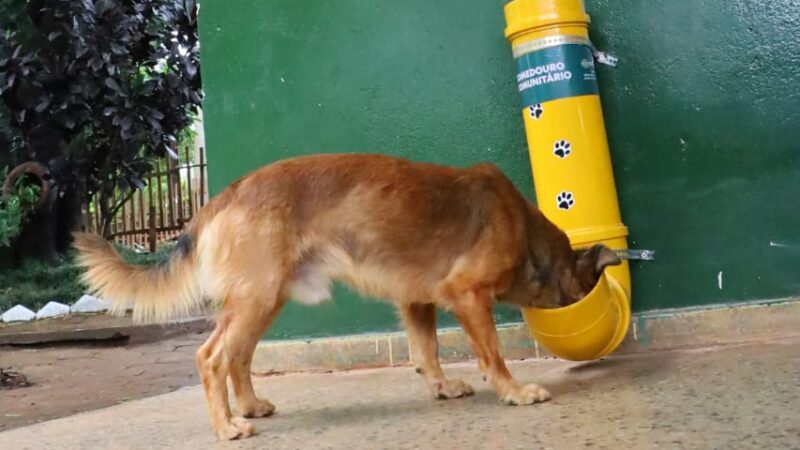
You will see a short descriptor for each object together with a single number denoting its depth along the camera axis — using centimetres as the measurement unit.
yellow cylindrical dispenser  395
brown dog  326
